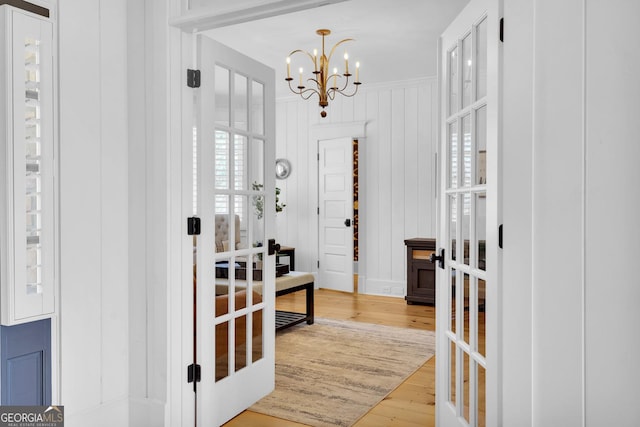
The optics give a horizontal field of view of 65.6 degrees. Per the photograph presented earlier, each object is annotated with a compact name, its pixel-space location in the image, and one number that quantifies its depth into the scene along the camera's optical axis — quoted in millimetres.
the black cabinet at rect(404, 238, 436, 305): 5742
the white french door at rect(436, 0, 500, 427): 1817
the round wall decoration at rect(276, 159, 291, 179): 7352
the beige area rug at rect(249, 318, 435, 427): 2799
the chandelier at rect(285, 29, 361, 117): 4570
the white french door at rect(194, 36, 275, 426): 2471
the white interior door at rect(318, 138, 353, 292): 6797
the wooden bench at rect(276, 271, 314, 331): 4555
